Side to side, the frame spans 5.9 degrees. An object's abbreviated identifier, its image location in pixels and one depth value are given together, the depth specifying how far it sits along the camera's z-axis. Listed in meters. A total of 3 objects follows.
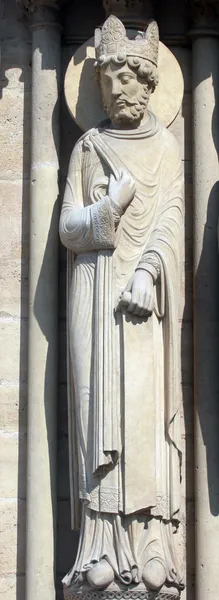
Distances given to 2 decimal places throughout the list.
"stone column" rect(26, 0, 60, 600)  8.57
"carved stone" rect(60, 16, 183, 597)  8.23
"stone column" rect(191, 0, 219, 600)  8.58
